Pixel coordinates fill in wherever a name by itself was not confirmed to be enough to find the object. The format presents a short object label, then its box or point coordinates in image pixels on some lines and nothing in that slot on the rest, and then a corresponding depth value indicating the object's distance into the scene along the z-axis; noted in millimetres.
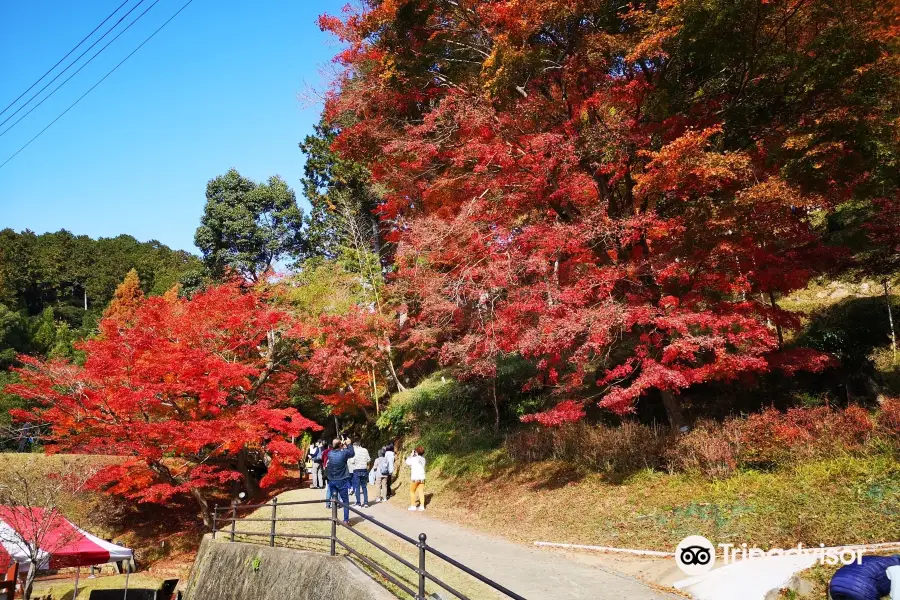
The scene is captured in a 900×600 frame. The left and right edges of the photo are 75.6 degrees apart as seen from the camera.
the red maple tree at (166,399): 16047
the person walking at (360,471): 13742
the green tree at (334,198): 29028
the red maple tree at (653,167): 9844
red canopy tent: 14062
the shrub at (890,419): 8713
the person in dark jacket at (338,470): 11625
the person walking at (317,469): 18906
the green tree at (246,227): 37562
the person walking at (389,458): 15867
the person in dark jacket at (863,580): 4988
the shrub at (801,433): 9148
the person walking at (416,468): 13562
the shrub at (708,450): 9930
